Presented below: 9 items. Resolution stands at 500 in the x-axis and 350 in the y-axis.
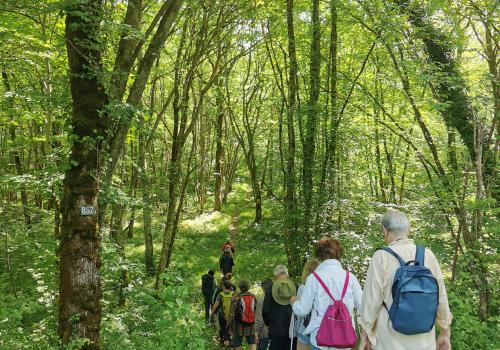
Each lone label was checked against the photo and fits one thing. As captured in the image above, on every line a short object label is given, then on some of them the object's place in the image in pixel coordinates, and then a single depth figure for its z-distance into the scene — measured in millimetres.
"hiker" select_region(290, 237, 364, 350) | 4094
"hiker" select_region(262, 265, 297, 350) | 5648
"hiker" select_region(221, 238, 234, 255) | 13737
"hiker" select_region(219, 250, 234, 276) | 13211
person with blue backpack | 3174
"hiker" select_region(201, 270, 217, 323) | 10586
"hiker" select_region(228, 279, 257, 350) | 7265
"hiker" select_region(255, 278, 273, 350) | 6854
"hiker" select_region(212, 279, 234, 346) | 7957
